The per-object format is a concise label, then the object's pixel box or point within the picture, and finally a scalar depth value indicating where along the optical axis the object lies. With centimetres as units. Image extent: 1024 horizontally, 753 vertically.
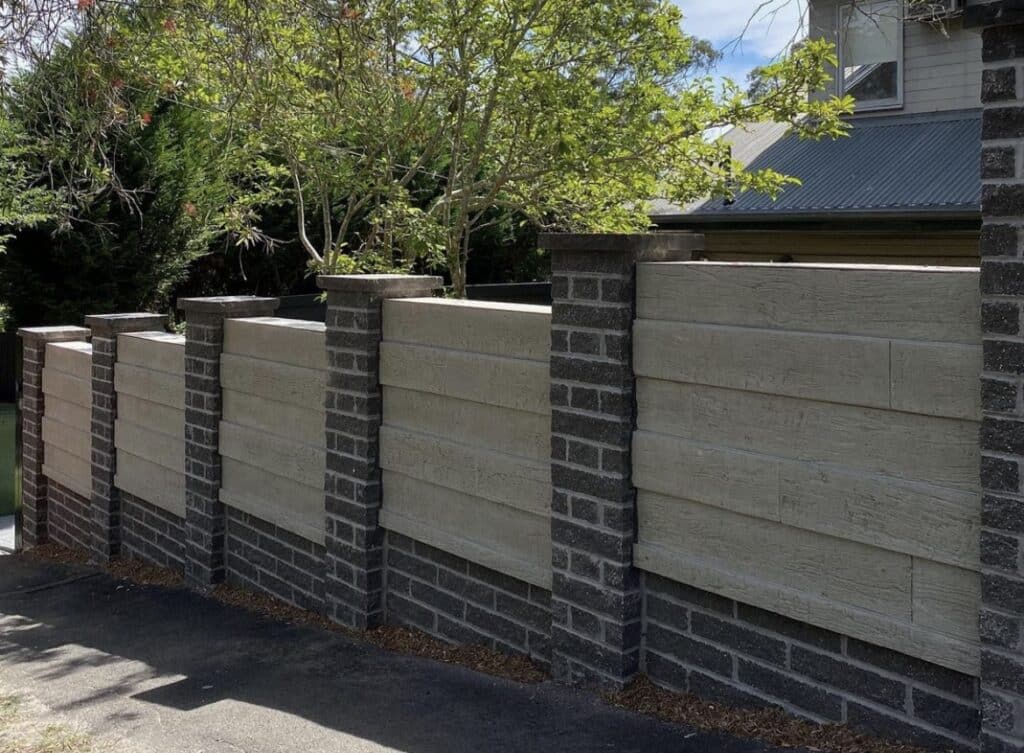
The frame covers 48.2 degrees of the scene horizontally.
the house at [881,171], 1209
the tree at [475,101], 838
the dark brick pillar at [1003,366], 325
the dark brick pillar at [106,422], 873
